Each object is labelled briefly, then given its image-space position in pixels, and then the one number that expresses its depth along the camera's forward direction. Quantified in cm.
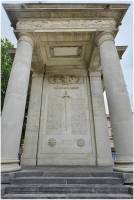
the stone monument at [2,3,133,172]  678
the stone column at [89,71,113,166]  951
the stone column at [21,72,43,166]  966
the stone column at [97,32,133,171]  609
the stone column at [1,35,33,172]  614
